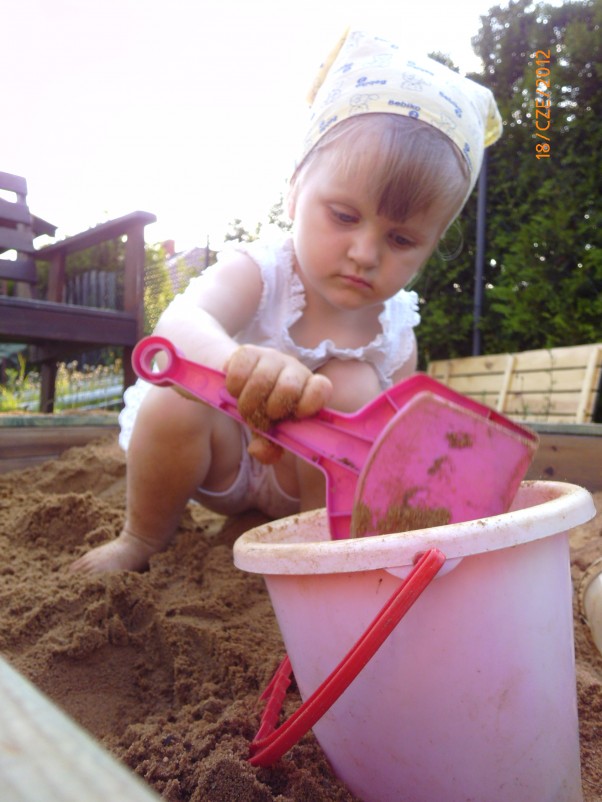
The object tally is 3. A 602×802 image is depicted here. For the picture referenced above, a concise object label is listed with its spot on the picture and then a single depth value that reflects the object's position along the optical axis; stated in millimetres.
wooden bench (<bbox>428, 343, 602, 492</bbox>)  3650
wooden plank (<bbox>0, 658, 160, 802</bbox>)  176
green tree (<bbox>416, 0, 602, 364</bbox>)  3695
